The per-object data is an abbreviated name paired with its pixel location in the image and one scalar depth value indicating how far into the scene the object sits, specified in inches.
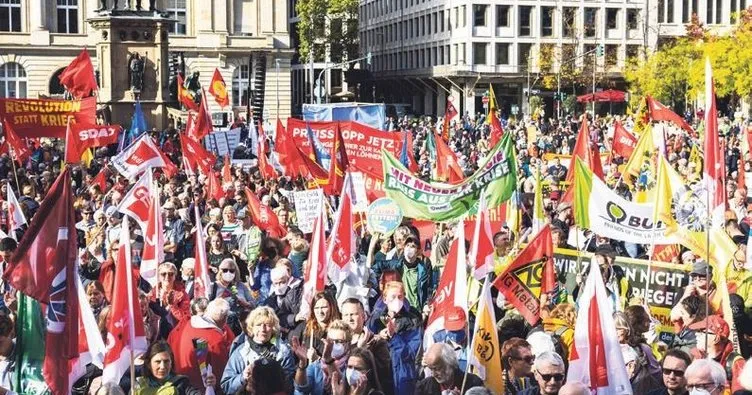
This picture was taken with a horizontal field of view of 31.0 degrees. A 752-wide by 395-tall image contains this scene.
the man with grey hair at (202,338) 358.3
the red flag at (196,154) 928.3
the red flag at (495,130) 1135.1
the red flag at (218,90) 1561.3
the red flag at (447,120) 1421.9
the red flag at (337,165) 689.0
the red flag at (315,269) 422.0
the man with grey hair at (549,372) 289.0
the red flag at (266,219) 652.7
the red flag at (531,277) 403.2
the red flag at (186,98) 1439.5
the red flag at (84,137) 905.8
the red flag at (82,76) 1304.1
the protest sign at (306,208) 615.5
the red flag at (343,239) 476.4
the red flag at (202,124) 1081.8
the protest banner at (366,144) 745.6
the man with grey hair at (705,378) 281.0
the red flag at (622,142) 960.9
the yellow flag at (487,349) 336.5
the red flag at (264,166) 959.4
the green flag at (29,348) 319.3
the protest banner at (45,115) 948.0
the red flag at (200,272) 455.5
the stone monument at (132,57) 1605.6
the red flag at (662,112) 1094.4
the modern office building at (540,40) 3198.8
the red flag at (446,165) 805.1
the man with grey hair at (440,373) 306.8
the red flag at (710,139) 444.1
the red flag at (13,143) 928.9
